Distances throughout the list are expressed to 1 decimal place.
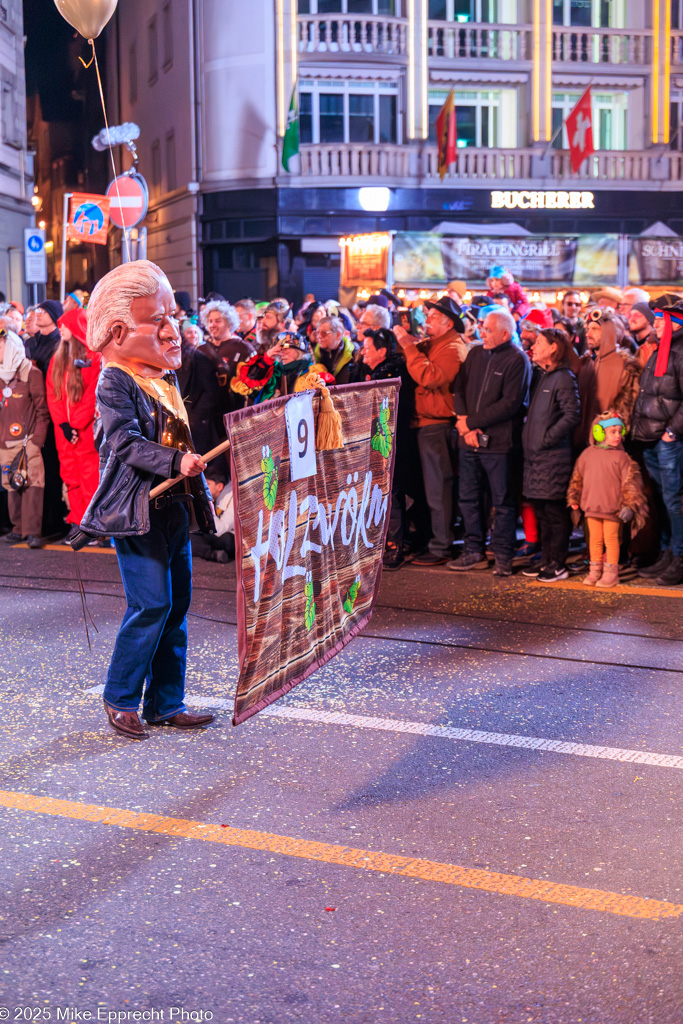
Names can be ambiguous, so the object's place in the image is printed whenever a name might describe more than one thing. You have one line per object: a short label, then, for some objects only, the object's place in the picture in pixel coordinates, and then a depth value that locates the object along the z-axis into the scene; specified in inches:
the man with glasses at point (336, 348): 388.2
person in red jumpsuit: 380.5
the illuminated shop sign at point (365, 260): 767.1
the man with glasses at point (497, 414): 351.6
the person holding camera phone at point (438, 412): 367.6
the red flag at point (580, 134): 1055.6
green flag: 1049.5
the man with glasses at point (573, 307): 557.3
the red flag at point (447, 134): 1068.5
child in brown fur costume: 335.0
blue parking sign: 834.2
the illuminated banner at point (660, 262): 925.2
